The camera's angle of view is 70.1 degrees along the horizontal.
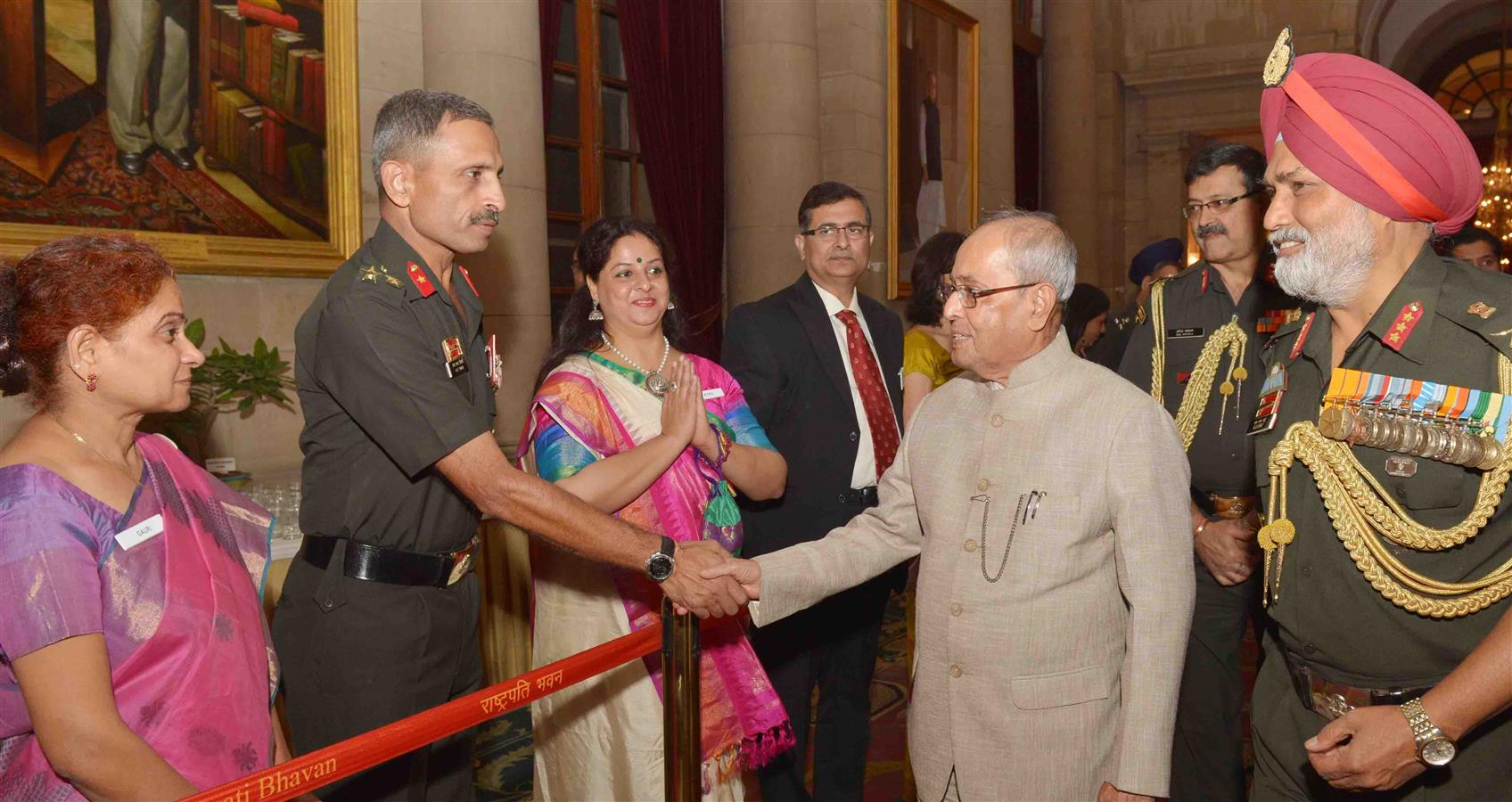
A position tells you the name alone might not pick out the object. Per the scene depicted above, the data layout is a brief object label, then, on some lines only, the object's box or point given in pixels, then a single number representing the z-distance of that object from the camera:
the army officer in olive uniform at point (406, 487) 2.11
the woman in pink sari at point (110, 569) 1.56
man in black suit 3.18
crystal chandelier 11.98
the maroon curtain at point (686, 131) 6.55
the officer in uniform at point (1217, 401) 2.92
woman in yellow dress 3.67
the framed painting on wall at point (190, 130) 3.56
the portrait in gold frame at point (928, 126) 8.20
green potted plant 3.57
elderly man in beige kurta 1.84
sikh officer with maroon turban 1.60
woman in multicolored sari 2.59
